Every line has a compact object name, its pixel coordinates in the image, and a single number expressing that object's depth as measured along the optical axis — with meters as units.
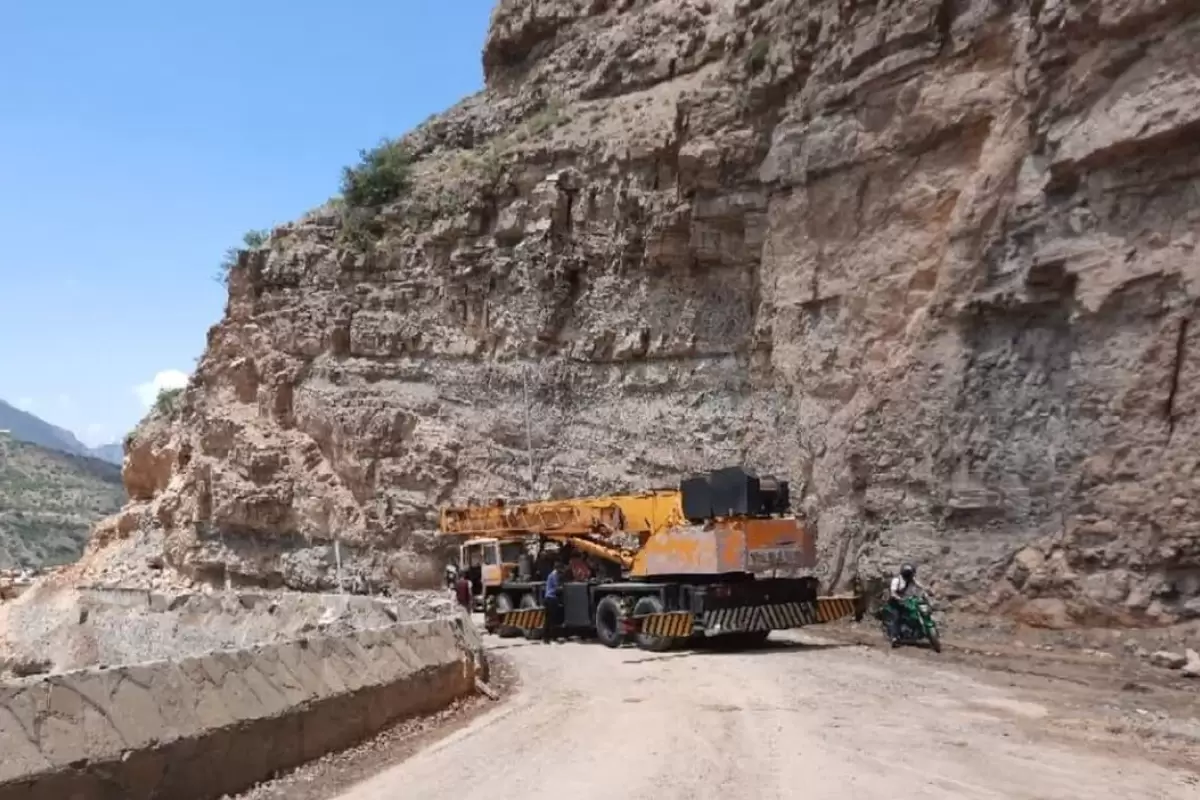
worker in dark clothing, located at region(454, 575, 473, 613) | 23.14
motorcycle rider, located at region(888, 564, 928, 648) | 16.08
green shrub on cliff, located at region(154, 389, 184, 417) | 39.66
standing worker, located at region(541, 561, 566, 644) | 19.58
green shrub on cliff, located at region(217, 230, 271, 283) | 36.00
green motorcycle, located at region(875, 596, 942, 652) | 15.72
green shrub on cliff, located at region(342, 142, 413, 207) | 33.94
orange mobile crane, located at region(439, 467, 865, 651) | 16.28
